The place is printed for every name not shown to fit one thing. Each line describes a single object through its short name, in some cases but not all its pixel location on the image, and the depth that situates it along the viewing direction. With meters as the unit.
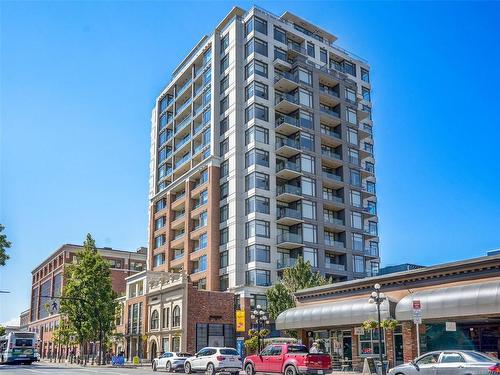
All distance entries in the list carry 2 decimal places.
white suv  33.78
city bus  52.81
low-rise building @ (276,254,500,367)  29.80
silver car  19.72
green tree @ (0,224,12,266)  46.81
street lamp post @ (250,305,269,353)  41.92
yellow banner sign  58.59
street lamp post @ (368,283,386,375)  29.67
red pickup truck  28.03
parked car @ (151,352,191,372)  40.72
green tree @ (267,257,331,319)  52.28
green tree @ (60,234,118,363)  59.38
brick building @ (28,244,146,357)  109.07
